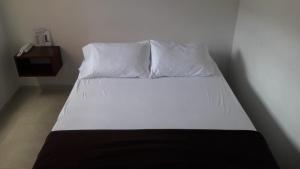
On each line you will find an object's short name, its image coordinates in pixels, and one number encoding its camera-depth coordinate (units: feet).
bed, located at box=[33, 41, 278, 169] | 5.19
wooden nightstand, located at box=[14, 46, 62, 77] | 9.02
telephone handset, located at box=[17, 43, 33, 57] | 9.00
